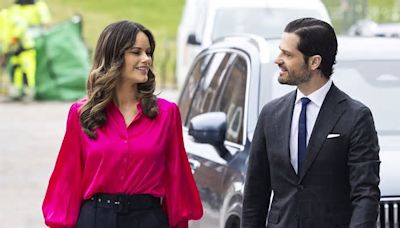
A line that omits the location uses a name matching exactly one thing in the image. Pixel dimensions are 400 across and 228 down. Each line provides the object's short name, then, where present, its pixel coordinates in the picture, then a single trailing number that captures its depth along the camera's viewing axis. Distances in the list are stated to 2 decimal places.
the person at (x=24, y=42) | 38.21
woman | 8.91
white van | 25.85
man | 8.40
